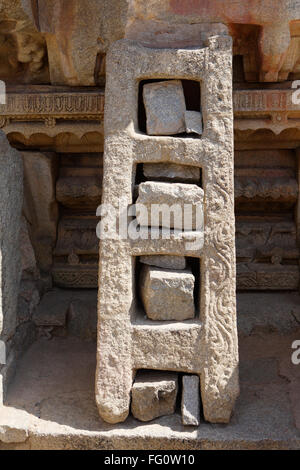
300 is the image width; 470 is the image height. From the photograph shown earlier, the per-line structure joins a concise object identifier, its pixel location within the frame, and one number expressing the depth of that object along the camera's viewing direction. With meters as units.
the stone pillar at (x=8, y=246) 2.52
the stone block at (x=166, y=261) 2.31
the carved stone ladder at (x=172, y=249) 2.21
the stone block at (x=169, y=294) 2.25
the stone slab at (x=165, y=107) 2.37
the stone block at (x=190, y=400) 2.17
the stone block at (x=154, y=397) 2.20
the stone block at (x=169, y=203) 2.27
